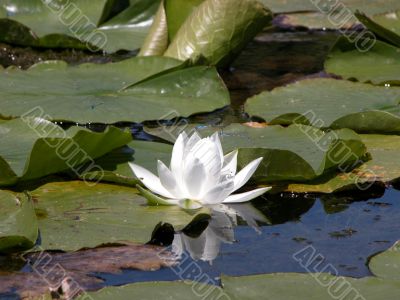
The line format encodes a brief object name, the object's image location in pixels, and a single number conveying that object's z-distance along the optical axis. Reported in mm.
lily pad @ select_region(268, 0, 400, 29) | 10203
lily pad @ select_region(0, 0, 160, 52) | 9094
